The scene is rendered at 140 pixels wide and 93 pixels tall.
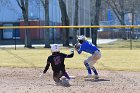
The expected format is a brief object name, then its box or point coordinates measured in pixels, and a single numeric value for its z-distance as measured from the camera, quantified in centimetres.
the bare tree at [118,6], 6259
